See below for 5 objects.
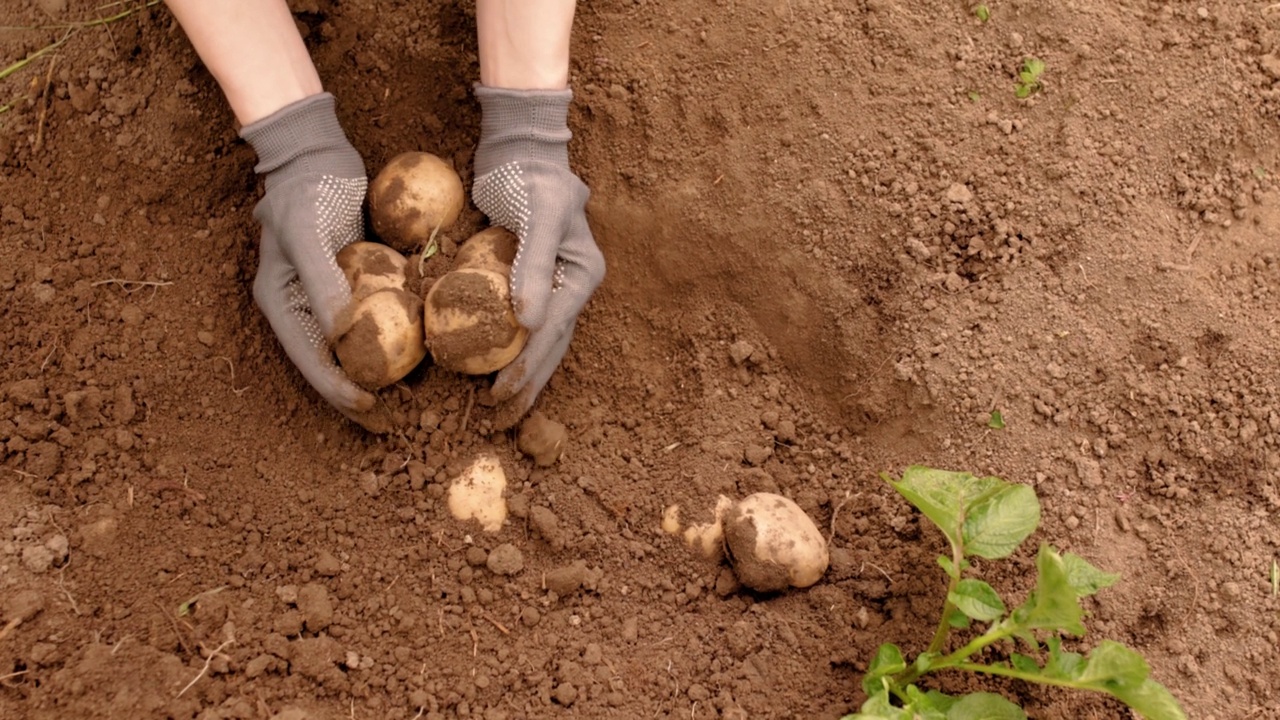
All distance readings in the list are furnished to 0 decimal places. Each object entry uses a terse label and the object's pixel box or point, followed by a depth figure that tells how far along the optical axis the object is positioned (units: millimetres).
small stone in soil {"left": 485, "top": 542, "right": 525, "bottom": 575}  1509
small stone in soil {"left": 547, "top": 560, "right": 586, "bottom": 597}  1506
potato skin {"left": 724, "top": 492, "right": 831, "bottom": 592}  1496
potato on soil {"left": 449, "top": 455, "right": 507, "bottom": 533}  1531
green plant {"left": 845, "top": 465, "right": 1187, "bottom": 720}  1388
